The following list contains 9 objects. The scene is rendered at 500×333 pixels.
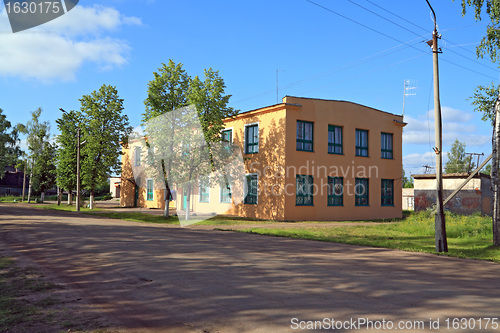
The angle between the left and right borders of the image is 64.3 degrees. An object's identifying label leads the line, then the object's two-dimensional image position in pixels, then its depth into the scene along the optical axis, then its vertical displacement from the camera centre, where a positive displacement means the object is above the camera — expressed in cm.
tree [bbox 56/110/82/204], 3904 +360
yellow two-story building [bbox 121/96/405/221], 2664 +185
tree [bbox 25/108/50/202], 5393 +657
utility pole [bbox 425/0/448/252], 1246 +102
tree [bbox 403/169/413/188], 8872 +209
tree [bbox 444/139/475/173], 7489 +563
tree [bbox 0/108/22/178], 4425 +455
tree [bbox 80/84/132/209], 3665 +476
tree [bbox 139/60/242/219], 2531 +402
